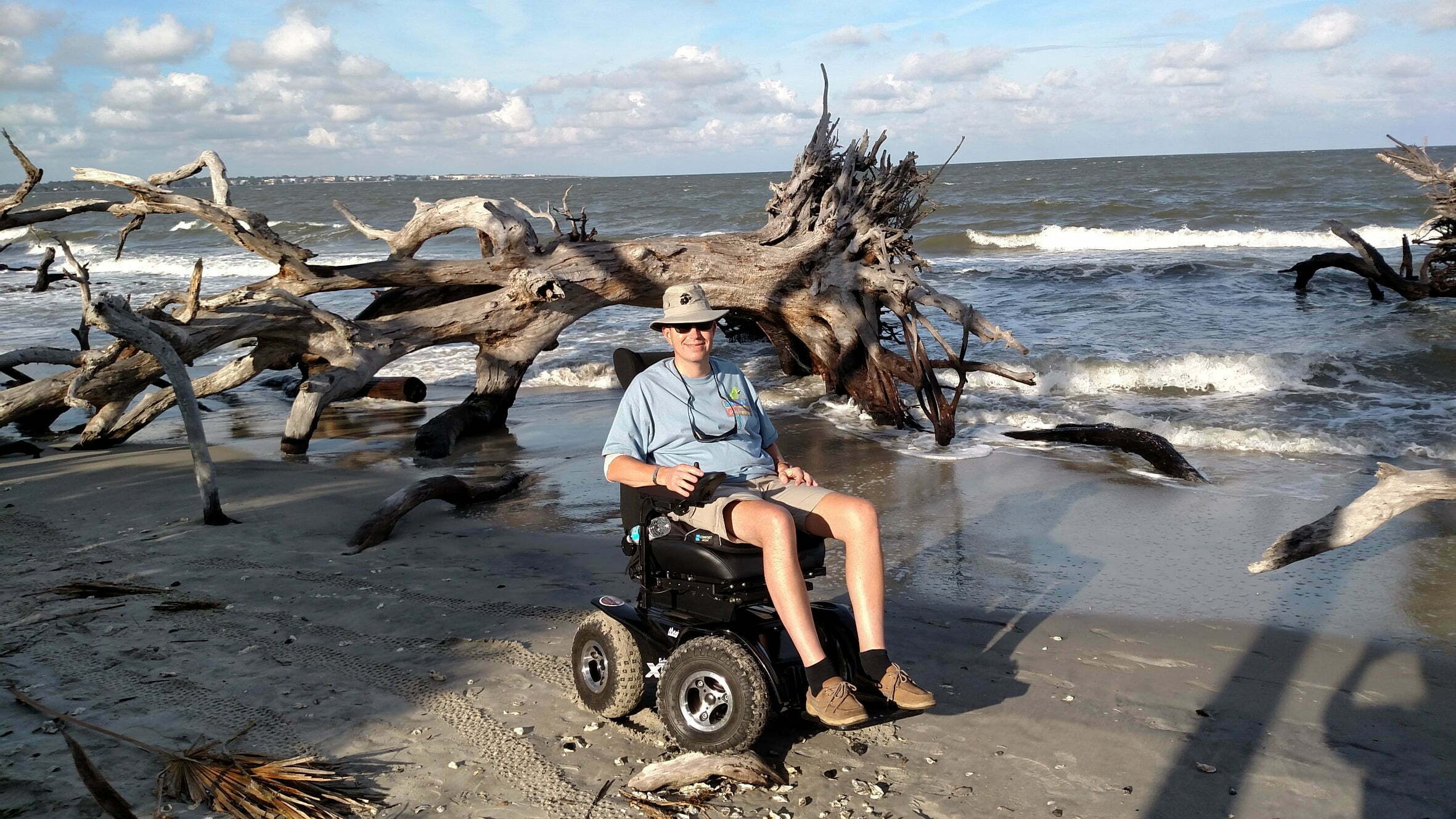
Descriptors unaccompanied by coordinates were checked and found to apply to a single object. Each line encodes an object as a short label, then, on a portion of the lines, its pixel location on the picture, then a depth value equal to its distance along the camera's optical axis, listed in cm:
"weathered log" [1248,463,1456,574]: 397
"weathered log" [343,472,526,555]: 574
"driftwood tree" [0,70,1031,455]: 833
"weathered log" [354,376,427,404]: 1082
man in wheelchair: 330
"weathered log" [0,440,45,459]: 791
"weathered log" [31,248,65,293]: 777
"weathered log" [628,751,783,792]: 314
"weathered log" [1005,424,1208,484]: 759
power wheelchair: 327
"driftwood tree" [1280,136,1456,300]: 1317
